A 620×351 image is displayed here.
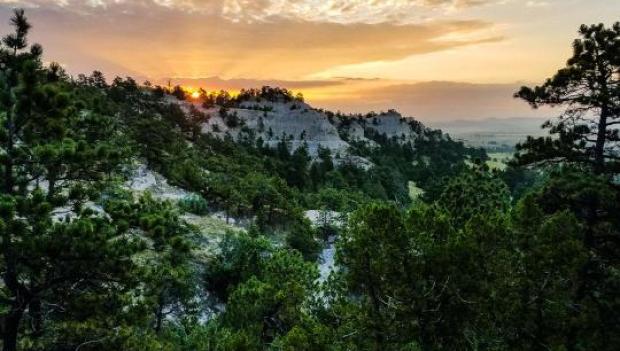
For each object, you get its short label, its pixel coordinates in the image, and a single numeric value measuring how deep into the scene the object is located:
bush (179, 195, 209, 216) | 61.00
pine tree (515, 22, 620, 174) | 17.64
